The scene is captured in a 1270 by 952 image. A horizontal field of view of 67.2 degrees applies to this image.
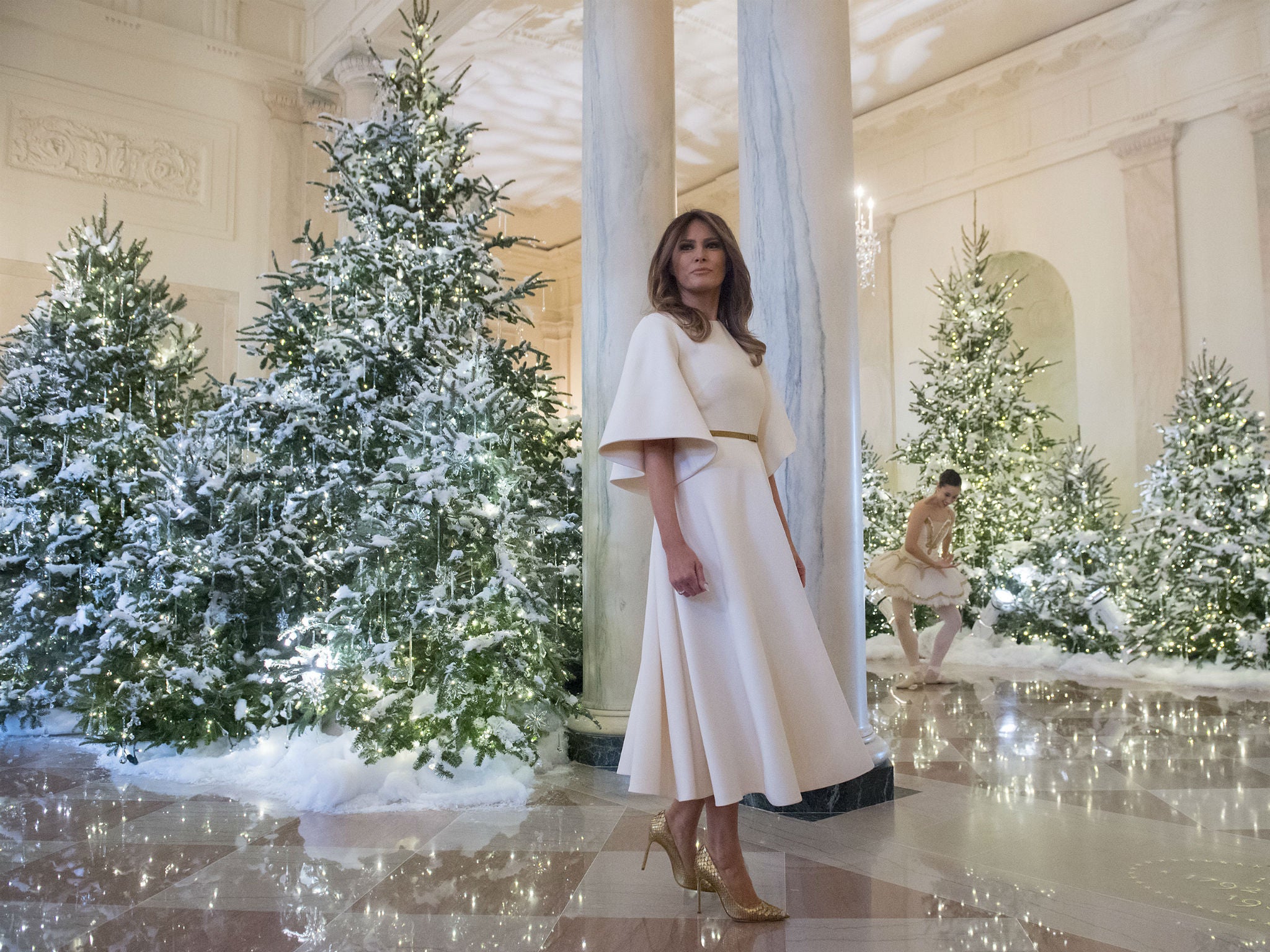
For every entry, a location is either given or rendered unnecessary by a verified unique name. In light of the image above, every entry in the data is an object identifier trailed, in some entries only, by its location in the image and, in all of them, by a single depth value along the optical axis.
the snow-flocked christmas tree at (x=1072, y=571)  9.33
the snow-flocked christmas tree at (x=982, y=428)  10.74
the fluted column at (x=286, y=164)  12.69
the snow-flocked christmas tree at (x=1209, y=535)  8.16
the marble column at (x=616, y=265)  4.85
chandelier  13.98
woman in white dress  2.60
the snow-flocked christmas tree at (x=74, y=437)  6.10
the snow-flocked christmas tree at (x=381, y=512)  4.45
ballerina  7.73
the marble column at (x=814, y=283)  4.07
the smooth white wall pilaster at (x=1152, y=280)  11.20
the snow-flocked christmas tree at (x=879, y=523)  10.77
